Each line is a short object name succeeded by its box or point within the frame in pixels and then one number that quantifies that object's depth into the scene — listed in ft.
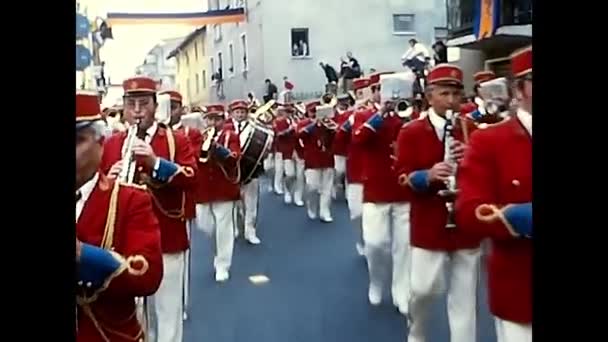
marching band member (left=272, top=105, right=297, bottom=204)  29.73
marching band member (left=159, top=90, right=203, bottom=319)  11.98
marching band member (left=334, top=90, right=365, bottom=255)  17.89
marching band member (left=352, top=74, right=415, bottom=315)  14.02
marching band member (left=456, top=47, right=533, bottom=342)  6.12
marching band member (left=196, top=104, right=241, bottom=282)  17.80
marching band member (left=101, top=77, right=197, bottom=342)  10.02
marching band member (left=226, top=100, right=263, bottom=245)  22.27
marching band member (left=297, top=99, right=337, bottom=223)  26.37
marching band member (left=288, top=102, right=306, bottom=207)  29.39
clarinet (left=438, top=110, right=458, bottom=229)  9.70
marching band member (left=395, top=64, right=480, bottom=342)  10.04
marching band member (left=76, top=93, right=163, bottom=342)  5.11
